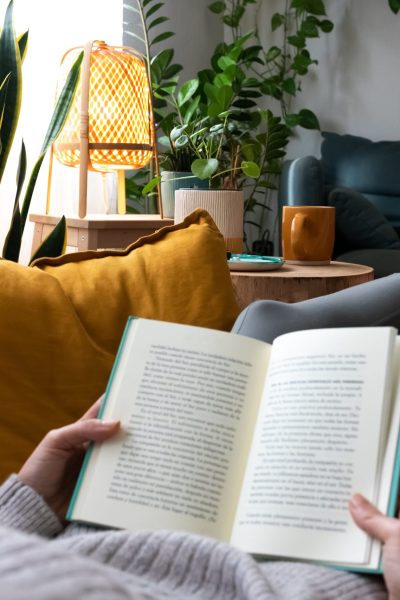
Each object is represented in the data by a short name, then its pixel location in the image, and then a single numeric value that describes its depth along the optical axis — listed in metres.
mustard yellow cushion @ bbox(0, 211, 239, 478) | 1.03
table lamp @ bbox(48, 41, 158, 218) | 2.59
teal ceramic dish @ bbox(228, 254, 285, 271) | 1.85
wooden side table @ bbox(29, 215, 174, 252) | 2.48
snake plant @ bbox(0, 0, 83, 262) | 2.16
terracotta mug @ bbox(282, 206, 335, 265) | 2.03
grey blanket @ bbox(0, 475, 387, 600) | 0.72
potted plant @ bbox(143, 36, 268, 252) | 2.02
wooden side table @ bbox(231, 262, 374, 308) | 1.78
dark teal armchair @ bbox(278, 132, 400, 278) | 3.52
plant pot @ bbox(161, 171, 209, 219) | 2.84
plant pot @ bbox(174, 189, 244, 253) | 2.01
